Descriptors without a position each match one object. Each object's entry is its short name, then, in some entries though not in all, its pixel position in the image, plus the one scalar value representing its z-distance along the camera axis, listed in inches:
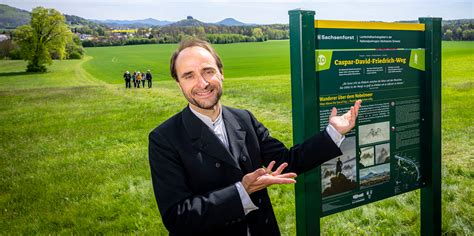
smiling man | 65.6
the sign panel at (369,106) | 93.0
